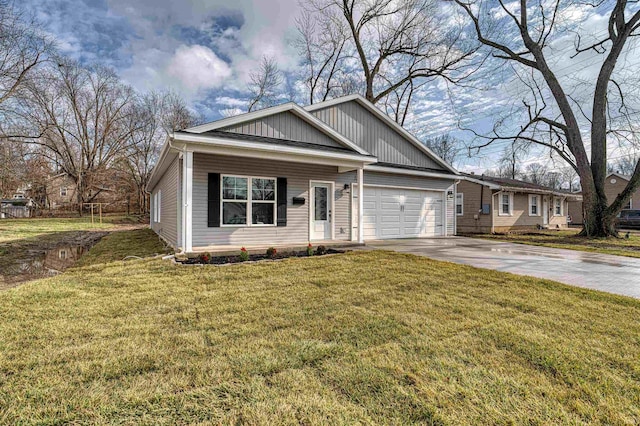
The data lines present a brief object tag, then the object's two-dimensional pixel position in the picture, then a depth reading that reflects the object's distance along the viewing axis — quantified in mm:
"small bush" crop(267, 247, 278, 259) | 6973
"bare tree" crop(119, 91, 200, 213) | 29266
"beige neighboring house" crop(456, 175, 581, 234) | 15664
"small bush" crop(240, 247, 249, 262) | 6461
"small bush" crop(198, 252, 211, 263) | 6266
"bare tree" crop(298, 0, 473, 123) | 16922
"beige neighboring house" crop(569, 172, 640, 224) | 25812
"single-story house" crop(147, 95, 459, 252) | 7309
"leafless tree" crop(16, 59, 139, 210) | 27906
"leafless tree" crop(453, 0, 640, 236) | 13133
